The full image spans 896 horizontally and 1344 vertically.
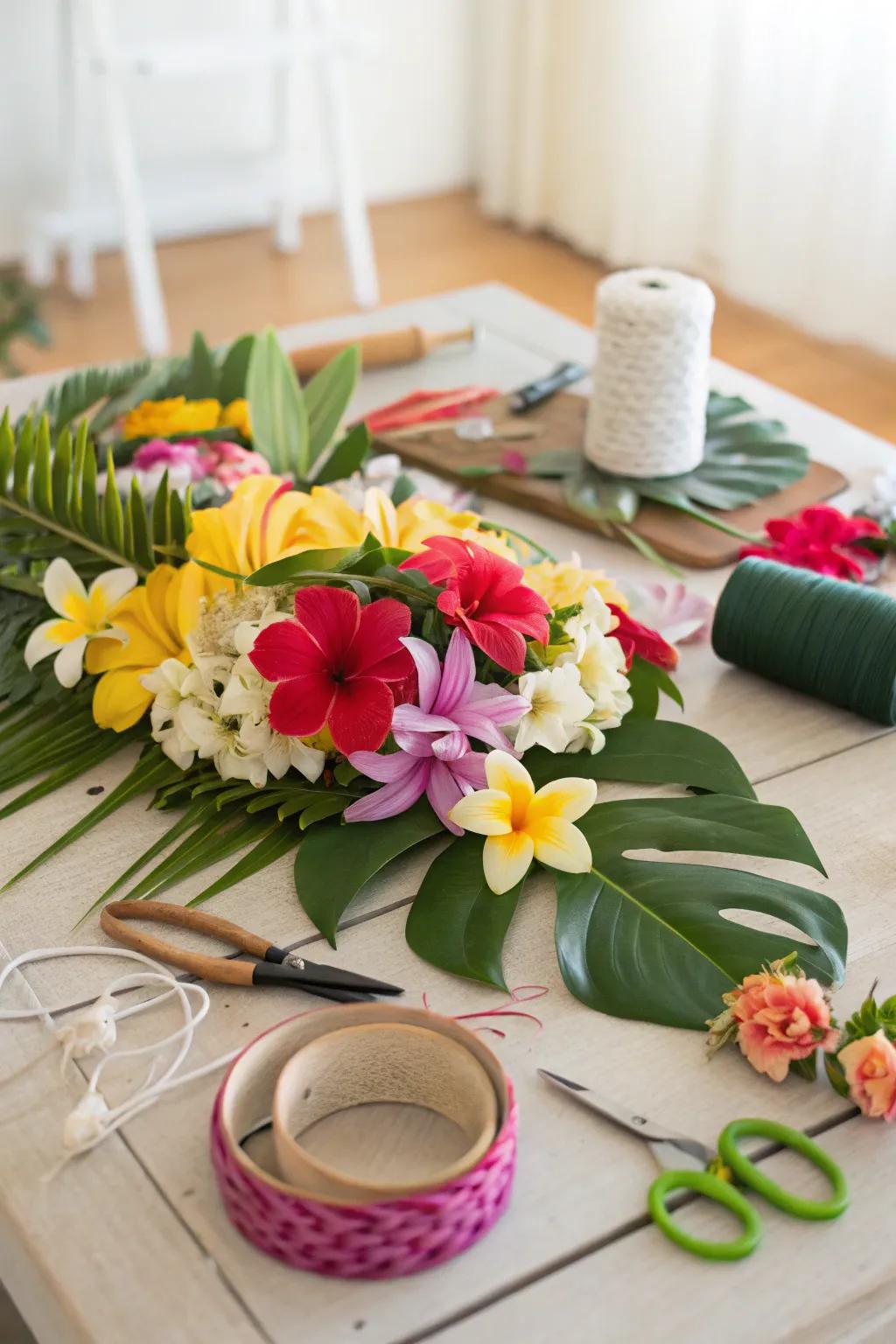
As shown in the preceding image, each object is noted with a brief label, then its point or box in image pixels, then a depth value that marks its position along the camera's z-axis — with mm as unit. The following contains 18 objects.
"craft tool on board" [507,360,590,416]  1546
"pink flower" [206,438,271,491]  1245
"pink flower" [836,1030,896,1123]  722
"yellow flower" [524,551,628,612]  1034
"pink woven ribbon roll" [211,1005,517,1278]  637
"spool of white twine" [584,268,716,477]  1318
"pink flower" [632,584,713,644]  1167
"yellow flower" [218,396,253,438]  1376
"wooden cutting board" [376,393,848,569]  1308
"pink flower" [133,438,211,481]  1270
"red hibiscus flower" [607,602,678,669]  1081
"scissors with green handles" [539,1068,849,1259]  665
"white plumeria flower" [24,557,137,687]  1061
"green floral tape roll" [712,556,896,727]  1042
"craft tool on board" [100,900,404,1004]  812
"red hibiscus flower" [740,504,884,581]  1214
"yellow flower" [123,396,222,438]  1360
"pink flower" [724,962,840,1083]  745
